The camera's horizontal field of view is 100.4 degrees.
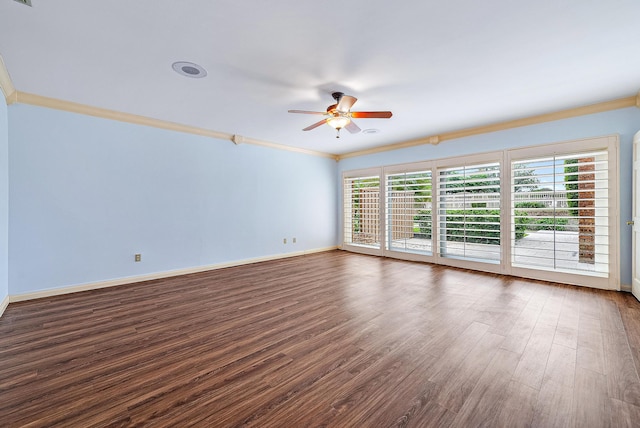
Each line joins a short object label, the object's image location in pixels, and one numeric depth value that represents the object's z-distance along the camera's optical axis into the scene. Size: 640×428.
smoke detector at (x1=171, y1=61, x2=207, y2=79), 2.57
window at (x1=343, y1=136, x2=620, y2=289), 3.53
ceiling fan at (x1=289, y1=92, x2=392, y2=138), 2.95
